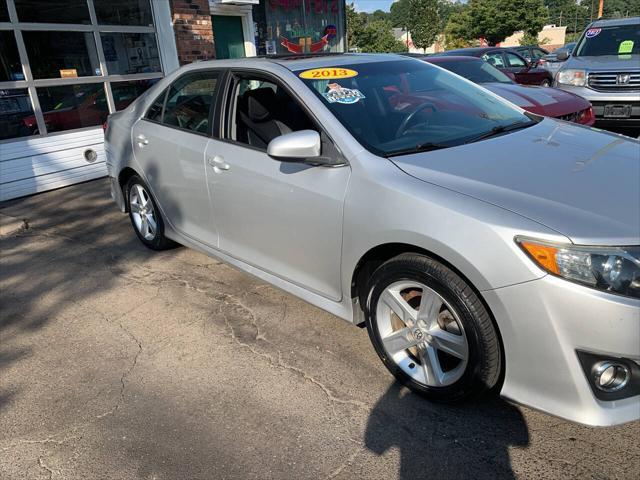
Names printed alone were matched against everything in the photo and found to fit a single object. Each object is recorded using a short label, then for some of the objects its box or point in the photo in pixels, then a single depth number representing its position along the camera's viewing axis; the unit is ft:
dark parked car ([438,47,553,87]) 42.68
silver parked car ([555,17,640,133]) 24.61
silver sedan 6.63
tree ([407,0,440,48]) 173.68
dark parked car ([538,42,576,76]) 59.15
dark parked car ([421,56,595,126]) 19.36
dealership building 22.91
